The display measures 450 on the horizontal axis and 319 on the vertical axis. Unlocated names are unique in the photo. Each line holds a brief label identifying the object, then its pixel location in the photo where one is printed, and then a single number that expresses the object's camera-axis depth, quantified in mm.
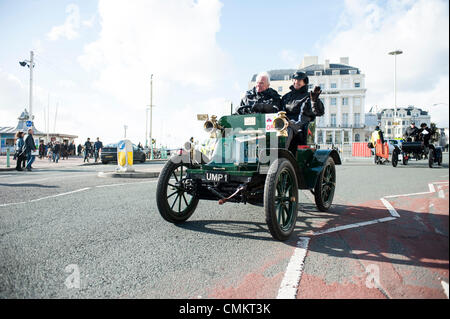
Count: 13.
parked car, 20141
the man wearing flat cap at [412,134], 13711
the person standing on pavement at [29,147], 12633
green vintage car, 3223
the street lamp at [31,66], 28312
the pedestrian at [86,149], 22331
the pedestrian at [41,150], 29047
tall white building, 72062
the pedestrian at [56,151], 22109
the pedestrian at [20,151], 12948
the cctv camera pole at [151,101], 31475
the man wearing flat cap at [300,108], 4145
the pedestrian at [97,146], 22773
